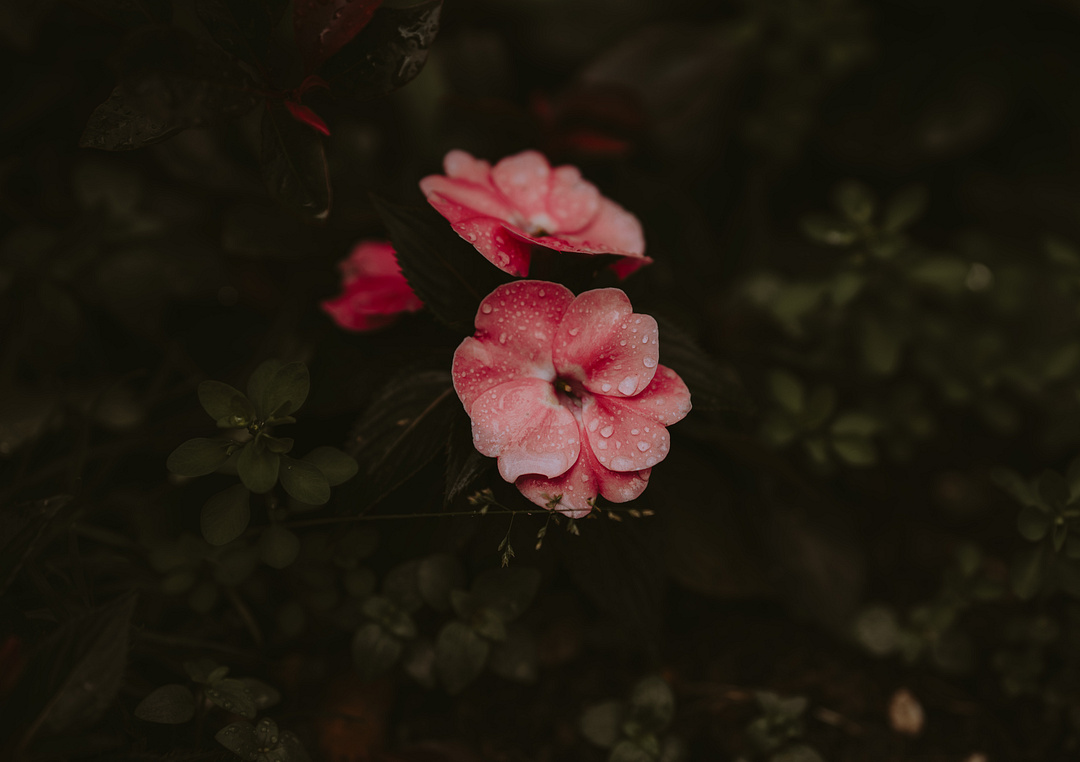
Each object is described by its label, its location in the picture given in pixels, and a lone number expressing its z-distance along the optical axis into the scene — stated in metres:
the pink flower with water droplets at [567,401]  0.50
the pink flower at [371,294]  0.54
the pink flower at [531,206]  0.51
